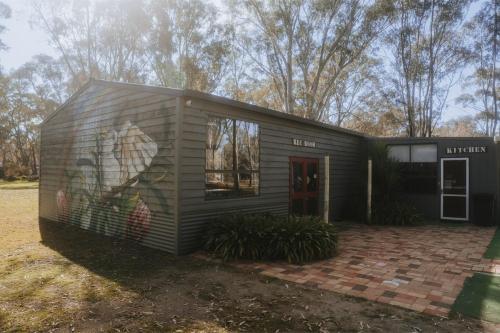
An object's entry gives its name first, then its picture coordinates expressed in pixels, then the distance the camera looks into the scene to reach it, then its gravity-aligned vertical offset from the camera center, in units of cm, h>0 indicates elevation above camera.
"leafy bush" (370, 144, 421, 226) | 943 -67
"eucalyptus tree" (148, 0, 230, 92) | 1906 +762
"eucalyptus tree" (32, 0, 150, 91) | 1836 +785
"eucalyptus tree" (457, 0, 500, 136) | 1906 +692
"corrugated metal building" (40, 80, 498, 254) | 565 +17
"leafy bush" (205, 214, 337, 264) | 527 -114
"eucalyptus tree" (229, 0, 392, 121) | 1648 +710
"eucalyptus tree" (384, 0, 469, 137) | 1778 +690
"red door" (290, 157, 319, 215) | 822 -39
